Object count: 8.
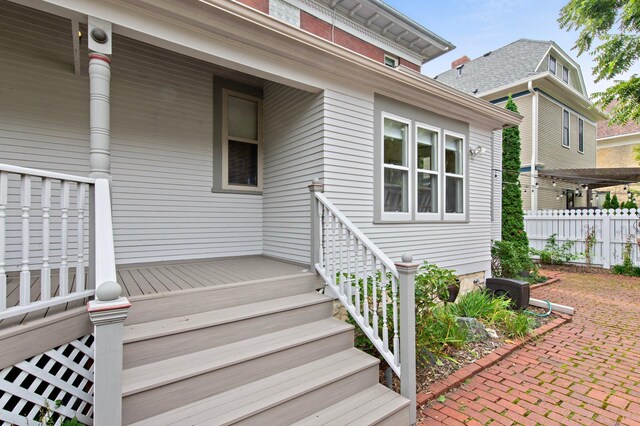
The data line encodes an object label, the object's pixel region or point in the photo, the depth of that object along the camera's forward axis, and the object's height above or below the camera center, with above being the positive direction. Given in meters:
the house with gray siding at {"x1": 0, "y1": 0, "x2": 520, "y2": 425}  2.11 +0.12
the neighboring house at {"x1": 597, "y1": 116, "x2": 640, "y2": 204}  19.02 +4.08
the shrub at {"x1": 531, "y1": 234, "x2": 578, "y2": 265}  9.34 -1.22
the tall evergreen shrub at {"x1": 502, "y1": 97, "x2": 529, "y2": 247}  8.43 +0.23
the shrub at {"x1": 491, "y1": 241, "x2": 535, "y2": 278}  7.21 -1.14
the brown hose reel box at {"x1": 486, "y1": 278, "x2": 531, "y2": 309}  5.06 -1.31
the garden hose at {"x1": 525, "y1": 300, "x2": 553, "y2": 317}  4.96 -1.62
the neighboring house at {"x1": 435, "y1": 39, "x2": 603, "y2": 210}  11.88 +4.34
